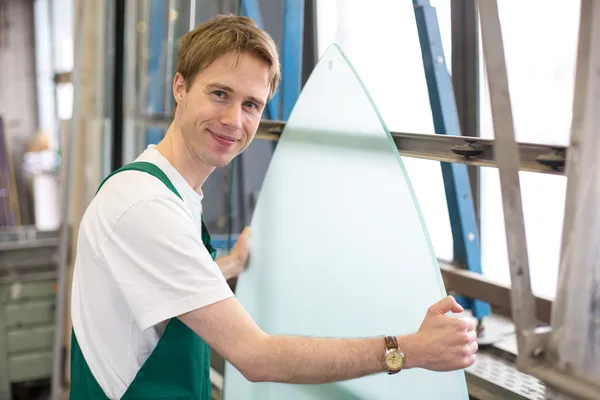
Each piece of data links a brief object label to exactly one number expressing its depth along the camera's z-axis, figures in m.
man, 0.88
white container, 4.53
